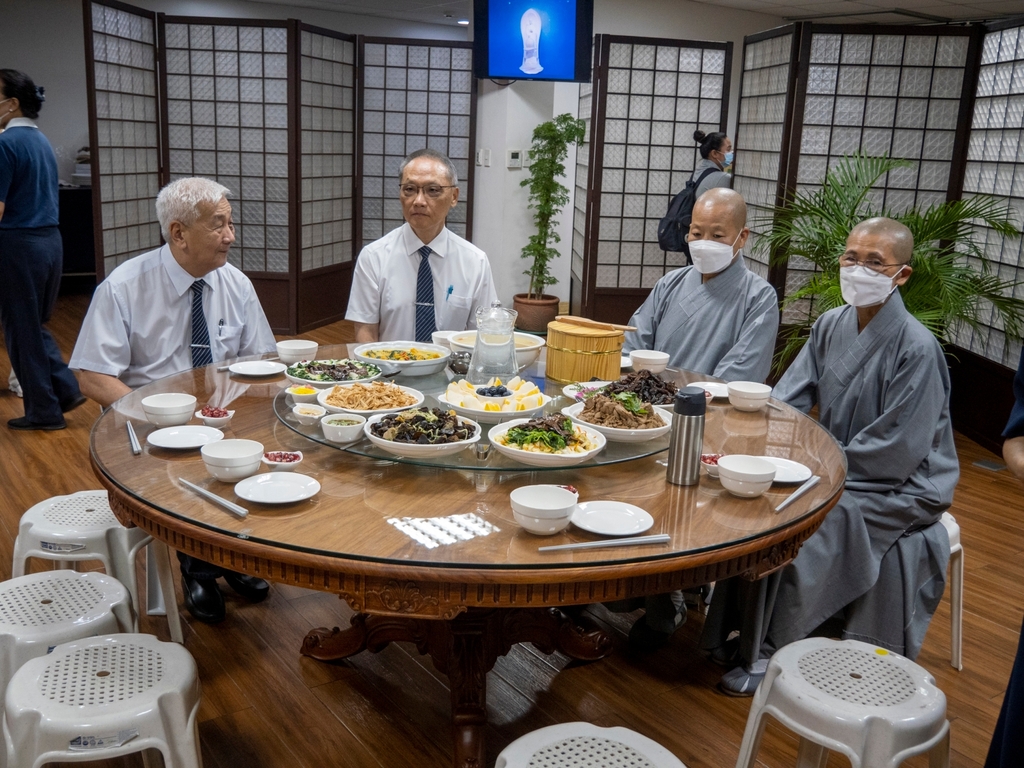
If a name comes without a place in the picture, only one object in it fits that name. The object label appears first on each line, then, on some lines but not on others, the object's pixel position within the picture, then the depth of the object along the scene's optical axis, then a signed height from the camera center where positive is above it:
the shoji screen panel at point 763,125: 5.88 +0.49
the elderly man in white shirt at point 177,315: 2.77 -0.45
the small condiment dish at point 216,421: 2.17 -0.58
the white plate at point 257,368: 2.66 -0.56
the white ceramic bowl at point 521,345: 2.62 -0.47
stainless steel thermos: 1.86 -0.49
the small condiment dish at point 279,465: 1.92 -0.59
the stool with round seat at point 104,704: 1.61 -0.94
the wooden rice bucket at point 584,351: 2.52 -0.44
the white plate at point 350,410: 2.12 -0.52
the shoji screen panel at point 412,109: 7.34 +0.58
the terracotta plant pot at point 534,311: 7.52 -1.00
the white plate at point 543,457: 1.86 -0.54
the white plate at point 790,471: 1.94 -0.58
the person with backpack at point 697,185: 6.16 +0.07
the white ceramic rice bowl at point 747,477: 1.83 -0.55
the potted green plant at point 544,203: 7.15 -0.12
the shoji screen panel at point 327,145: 6.88 +0.25
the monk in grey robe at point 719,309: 3.04 -0.38
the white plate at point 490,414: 2.13 -0.52
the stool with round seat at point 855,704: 1.71 -0.94
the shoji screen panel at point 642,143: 6.65 +0.36
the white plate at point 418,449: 1.88 -0.54
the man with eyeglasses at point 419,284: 3.49 -0.38
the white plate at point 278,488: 1.74 -0.60
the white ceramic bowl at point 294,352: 2.78 -0.52
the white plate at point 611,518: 1.66 -0.60
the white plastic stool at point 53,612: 1.91 -0.95
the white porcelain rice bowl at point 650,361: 2.75 -0.50
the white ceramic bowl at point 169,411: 2.14 -0.55
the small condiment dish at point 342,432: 1.98 -0.54
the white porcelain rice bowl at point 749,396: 2.49 -0.53
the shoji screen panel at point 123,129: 5.83 +0.26
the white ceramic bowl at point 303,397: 2.30 -0.54
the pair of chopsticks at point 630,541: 1.60 -0.60
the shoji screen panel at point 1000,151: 5.04 +0.32
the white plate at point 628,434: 2.04 -0.53
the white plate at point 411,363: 2.60 -0.51
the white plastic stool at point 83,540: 2.39 -0.96
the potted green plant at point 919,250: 4.35 -0.24
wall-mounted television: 6.23 +1.01
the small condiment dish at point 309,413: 2.12 -0.54
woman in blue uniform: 4.41 -0.42
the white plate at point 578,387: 2.37 -0.51
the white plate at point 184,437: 2.03 -0.59
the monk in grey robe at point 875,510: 2.50 -0.82
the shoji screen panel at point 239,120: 6.66 +0.39
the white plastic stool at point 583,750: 1.50 -0.91
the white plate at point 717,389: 2.64 -0.55
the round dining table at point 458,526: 1.55 -0.61
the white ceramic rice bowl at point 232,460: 1.82 -0.56
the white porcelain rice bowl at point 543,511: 1.60 -0.55
